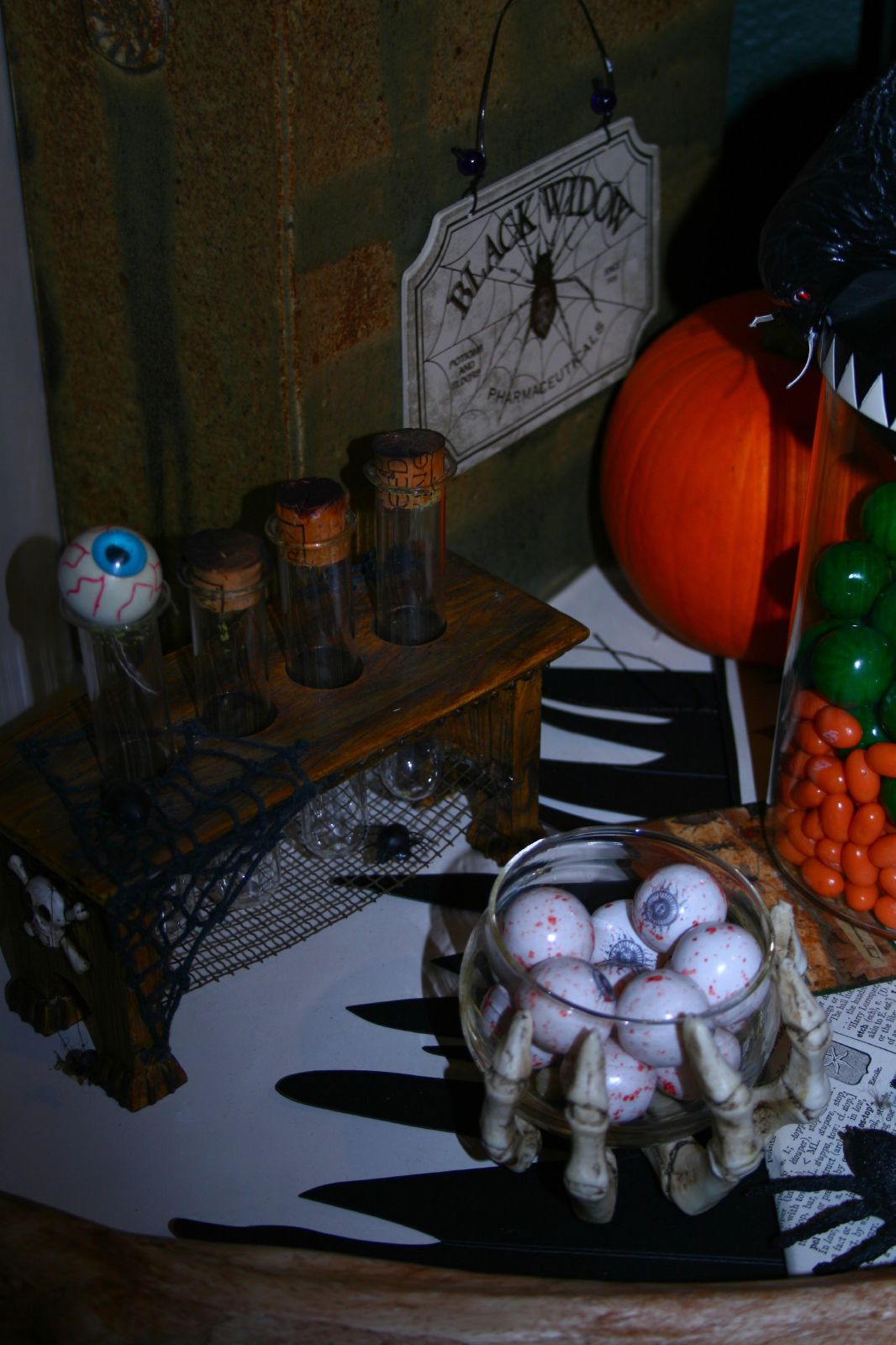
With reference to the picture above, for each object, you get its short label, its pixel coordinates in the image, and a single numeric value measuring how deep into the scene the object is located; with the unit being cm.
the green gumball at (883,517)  88
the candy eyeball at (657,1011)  69
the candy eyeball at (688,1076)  71
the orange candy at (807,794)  94
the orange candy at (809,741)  93
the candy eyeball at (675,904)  77
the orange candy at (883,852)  90
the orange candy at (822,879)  95
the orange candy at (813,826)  95
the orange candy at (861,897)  93
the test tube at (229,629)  80
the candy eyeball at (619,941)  79
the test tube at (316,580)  84
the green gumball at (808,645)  92
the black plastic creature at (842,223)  82
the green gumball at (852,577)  89
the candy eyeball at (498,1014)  73
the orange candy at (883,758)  88
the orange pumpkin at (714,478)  110
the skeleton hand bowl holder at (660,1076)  68
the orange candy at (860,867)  92
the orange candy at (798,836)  97
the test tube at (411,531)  88
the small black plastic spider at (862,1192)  76
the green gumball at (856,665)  88
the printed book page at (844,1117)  77
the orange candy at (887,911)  92
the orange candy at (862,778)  90
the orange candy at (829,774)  92
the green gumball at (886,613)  88
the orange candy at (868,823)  91
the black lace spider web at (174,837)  77
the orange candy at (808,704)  93
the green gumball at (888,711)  87
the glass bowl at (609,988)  70
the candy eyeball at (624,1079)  71
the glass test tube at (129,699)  79
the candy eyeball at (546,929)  76
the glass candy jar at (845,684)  88
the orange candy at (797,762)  95
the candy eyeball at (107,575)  73
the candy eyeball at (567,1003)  70
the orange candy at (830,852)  94
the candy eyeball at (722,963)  73
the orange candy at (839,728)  90
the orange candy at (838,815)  93
